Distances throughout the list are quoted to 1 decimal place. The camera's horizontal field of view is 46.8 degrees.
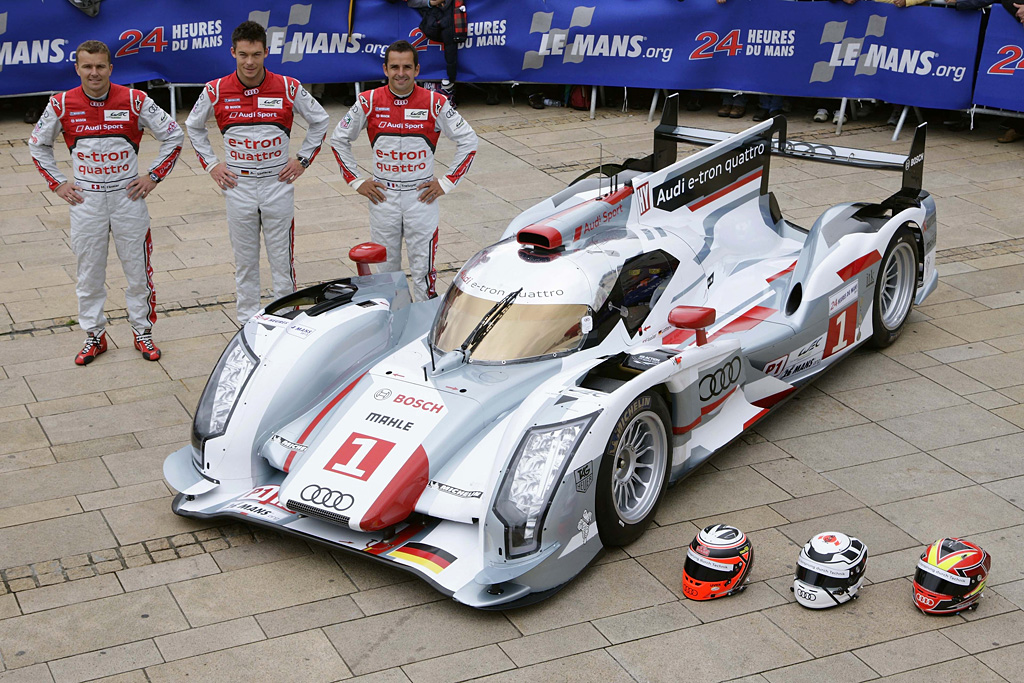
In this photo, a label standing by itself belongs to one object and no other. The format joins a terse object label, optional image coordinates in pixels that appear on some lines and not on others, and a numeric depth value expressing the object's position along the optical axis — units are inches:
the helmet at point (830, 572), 202.7
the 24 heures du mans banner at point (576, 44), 496.7
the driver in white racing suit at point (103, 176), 293.0
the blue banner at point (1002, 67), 474.0
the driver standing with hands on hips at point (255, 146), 300.8
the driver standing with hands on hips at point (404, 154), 303.6
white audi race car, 209.2
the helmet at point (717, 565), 206.4
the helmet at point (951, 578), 200.1
